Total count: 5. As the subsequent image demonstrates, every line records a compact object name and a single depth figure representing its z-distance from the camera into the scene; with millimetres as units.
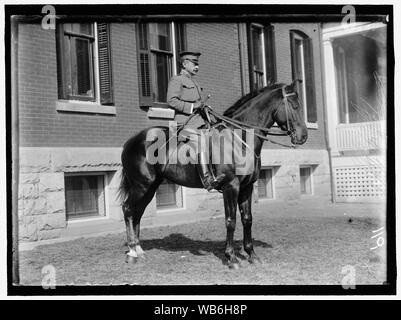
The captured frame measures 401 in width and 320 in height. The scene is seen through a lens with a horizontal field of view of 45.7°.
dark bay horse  6473
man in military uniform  6539
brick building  7461
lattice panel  8891
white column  11234
